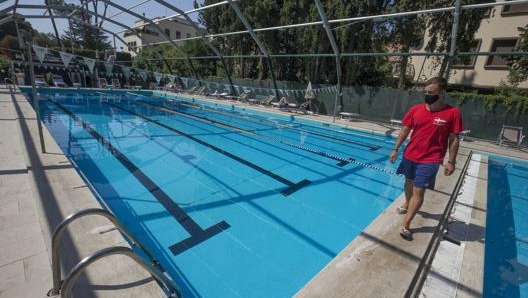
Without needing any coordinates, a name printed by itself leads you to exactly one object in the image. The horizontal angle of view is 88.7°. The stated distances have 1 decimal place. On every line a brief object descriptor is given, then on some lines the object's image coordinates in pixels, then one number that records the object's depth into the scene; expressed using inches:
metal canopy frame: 296.5
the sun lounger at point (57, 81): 651.5
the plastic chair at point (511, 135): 322.3
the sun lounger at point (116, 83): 747.4
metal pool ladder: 53.1
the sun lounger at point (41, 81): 607.2
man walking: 95.5
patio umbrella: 492.1
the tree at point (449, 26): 394.3
